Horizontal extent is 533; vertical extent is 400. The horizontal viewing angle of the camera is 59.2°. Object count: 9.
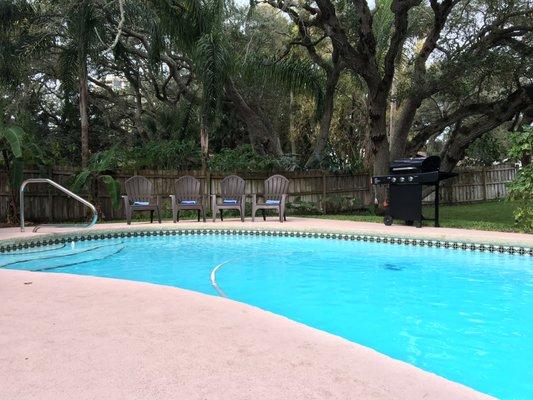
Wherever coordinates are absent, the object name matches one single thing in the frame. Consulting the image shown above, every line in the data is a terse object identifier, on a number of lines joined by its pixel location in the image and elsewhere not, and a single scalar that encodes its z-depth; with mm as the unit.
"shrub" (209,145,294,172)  13414
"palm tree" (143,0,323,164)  11258
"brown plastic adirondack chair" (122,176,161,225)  10211
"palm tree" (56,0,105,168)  10453
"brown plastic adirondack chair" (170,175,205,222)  10797
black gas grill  9146
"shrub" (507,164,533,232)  8047
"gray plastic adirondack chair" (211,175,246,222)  10953
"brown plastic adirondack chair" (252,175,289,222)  11609
